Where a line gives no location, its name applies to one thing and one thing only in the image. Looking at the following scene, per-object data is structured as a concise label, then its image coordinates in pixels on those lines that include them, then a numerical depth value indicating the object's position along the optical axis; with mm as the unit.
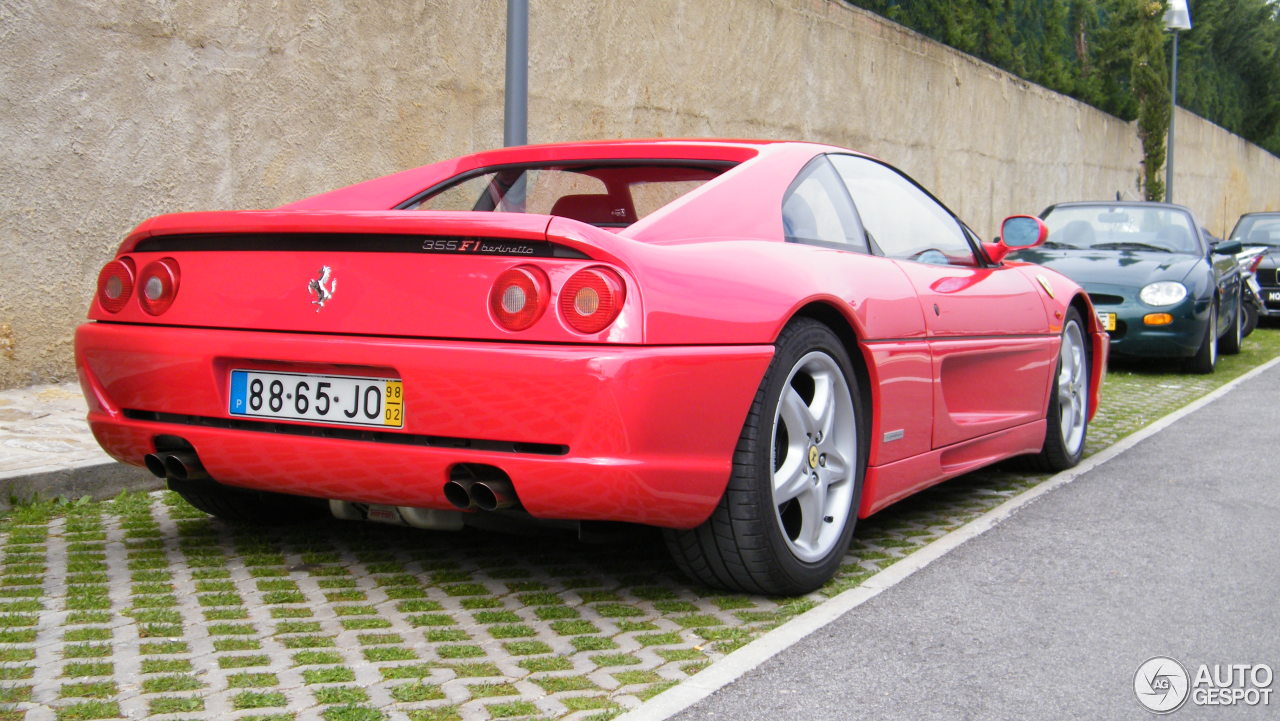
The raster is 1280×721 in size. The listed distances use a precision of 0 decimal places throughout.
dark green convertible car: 10539
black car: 16312
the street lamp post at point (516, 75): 6797
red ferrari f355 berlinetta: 3127
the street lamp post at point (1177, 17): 24609
